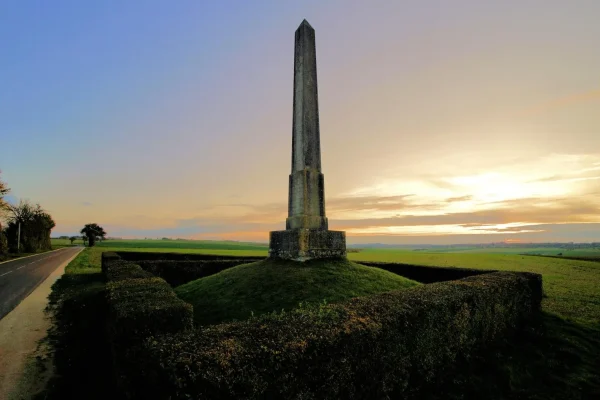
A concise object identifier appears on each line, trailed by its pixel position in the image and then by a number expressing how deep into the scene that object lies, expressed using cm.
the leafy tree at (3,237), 3669
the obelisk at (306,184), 1252
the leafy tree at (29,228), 4988
